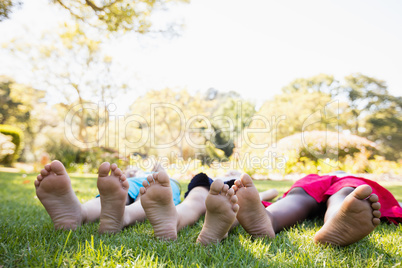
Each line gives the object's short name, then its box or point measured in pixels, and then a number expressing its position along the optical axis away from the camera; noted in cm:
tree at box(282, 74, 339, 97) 1911
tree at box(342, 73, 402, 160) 1444
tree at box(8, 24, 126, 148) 1177
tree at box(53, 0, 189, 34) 339
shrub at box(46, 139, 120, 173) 837
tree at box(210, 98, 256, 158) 1551
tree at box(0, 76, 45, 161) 1353
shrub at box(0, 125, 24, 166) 947
